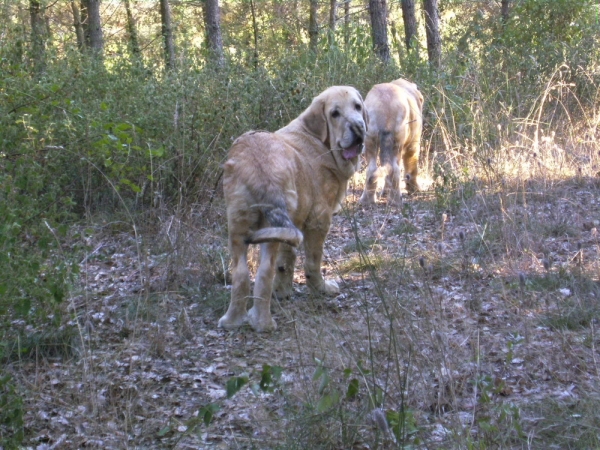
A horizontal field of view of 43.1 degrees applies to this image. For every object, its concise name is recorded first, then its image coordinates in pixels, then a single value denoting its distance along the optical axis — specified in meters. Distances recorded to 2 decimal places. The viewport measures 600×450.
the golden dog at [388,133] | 9.46
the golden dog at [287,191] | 5.68
